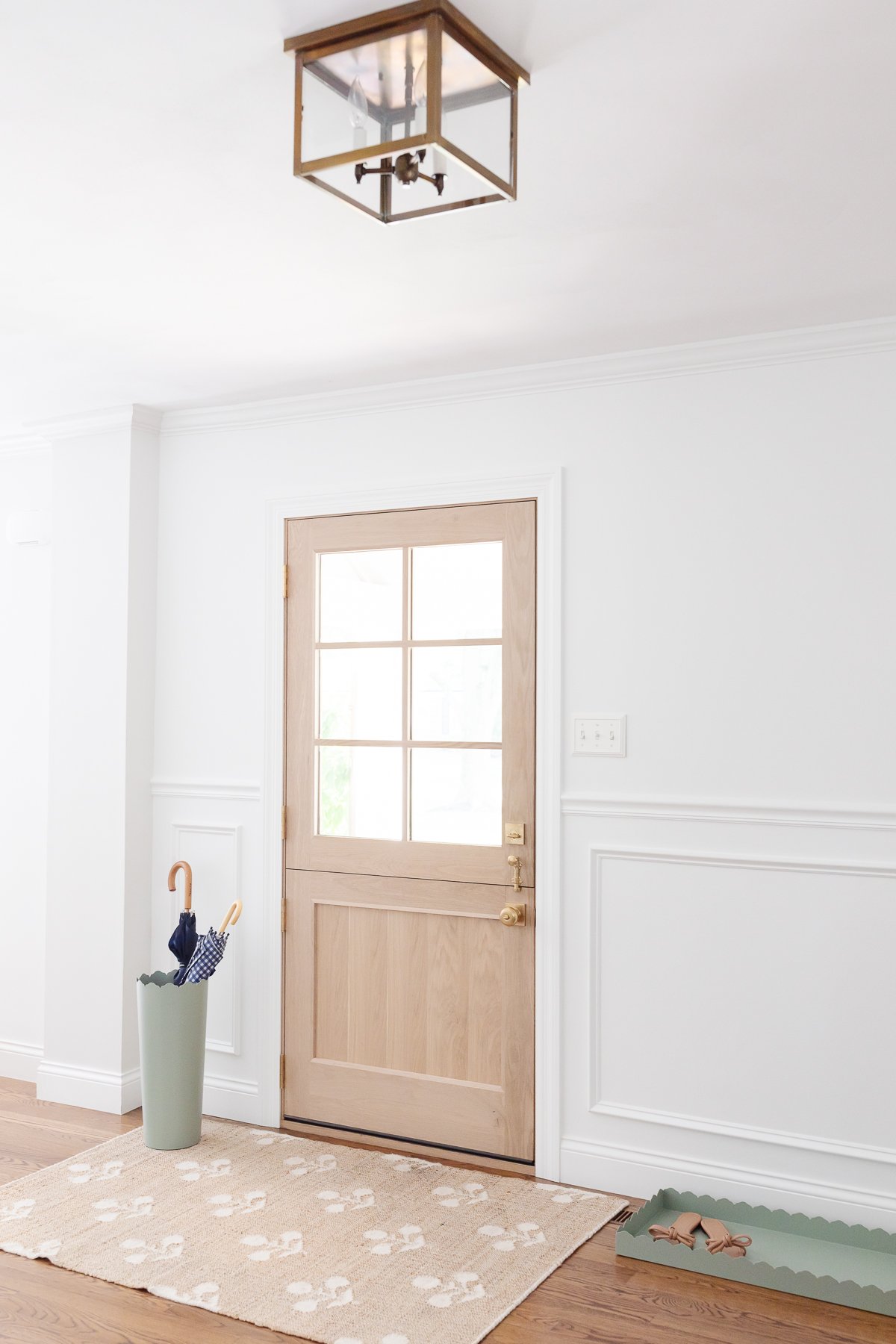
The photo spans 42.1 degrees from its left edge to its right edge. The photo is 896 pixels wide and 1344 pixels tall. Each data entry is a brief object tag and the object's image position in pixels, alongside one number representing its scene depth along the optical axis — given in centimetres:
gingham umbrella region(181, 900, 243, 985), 374
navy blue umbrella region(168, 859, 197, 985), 382
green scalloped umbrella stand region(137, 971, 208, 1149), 366
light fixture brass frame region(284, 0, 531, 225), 176
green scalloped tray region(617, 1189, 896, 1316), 276
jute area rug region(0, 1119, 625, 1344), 272
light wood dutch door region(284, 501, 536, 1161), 361
